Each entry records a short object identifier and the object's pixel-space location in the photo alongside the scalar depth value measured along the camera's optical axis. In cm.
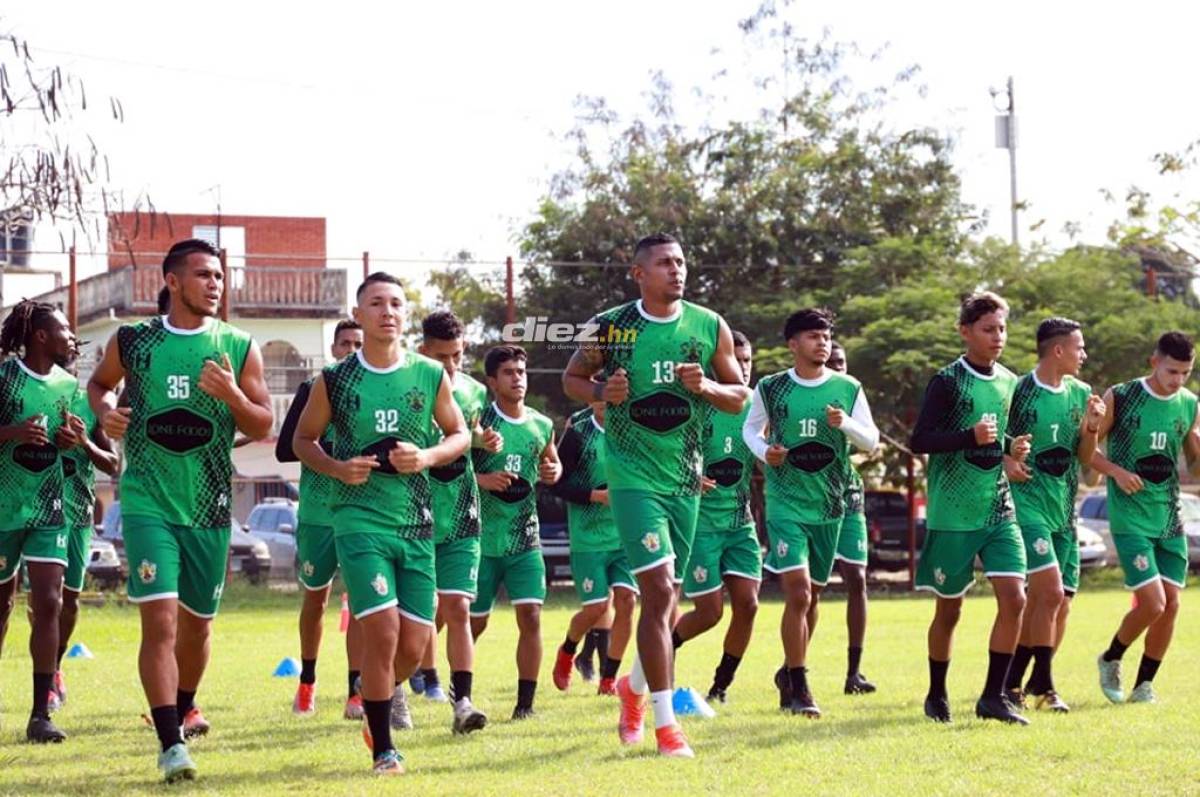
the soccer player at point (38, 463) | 1134
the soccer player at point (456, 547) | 1119
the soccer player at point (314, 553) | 1184
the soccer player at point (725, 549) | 1271
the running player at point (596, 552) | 1349
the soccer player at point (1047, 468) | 1187
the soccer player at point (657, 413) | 977
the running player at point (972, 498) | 1114
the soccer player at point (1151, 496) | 1256
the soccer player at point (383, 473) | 901
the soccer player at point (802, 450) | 1227
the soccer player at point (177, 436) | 891
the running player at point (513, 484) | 1231
